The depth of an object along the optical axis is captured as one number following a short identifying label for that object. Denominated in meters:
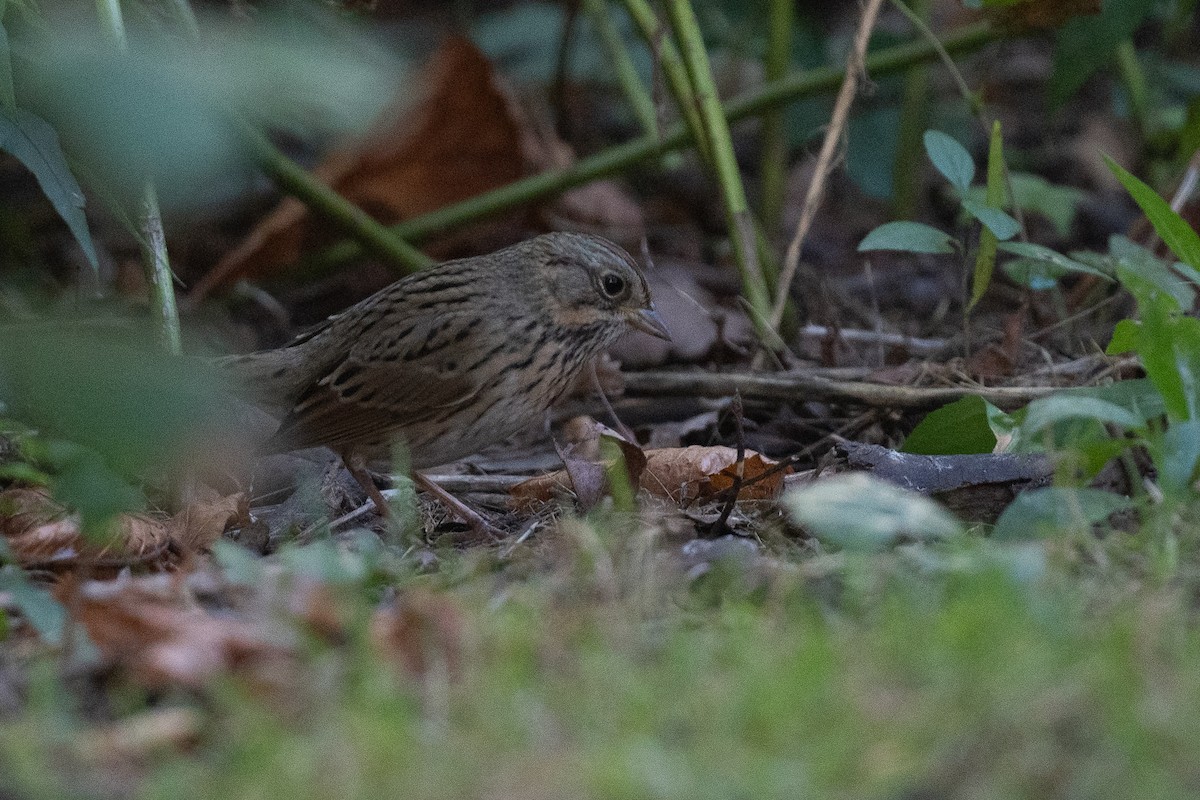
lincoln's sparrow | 9.84
